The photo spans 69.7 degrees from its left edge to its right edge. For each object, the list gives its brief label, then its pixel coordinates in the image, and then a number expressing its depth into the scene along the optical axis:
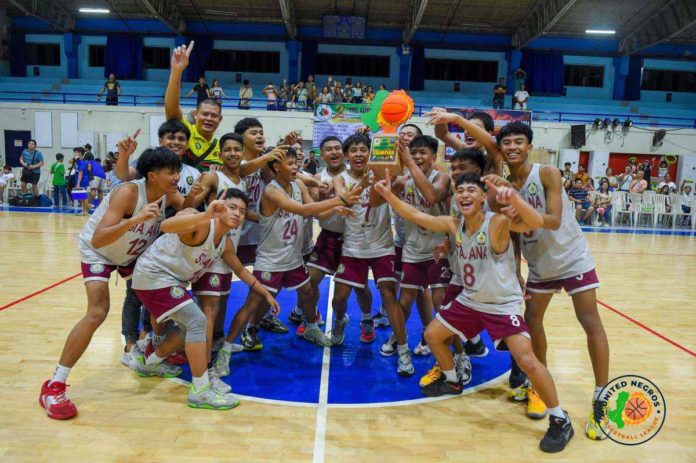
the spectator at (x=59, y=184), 15.61
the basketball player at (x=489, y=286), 3.20
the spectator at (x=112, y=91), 19.67
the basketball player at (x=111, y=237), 3.36
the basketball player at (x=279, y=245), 4.35
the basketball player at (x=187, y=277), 3.55
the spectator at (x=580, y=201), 15.98
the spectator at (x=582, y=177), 16.33
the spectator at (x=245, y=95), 19.67
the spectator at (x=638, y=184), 16.19
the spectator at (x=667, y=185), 16.70
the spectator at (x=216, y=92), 19.80
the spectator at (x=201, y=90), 19.41
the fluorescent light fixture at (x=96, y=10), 21.94
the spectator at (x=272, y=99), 19.72
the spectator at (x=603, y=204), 16.05
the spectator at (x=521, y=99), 20.61
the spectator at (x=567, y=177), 15.93
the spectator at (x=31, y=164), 15.61
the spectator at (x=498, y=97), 20.36
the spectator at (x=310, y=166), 14.32
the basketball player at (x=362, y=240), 4.56
